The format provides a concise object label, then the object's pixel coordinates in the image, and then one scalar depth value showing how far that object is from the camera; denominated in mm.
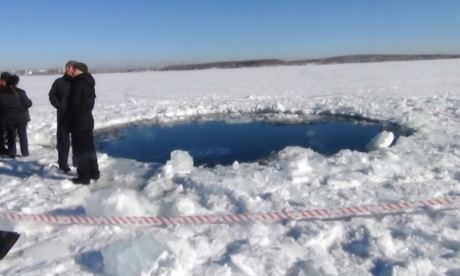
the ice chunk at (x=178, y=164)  5533
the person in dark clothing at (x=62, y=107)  5059
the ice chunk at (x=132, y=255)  3035
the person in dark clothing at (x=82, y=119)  4863
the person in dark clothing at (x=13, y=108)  6078
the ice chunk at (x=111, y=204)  3953
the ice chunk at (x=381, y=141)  6719
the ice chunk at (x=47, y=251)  3303
